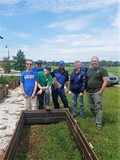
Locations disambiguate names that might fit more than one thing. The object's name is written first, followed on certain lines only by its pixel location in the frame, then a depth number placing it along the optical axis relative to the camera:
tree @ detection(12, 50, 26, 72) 21.18
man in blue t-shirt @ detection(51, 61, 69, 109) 3.76
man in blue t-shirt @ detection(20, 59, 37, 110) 3.32
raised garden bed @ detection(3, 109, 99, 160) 2.02
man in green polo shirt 3.61
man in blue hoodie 3.47
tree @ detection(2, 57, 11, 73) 19.30
